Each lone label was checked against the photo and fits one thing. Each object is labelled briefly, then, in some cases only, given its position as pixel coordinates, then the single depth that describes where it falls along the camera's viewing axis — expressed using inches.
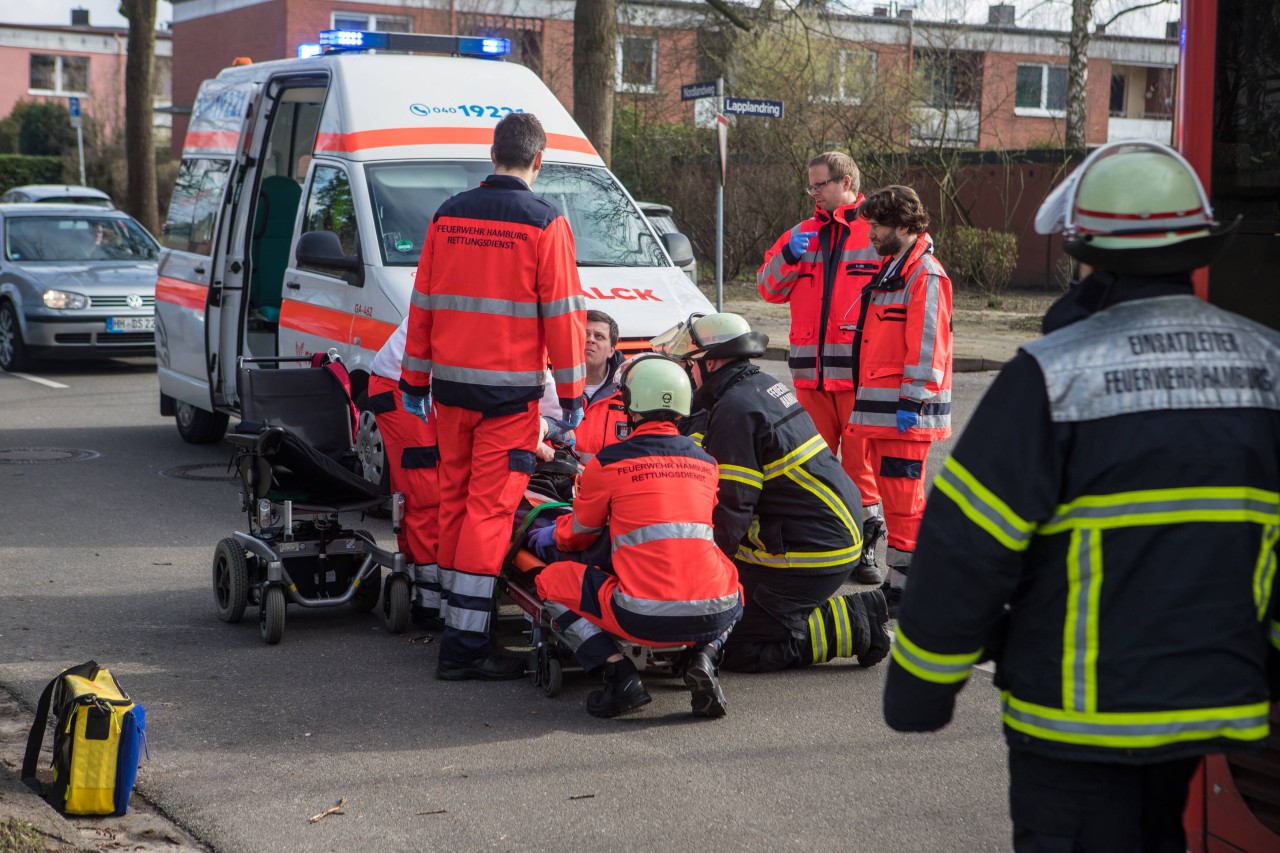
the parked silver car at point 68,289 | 610.5
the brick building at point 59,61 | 2223.2
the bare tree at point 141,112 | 957.8
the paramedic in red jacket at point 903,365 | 262.2
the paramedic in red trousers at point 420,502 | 259.9
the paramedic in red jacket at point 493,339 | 228.5
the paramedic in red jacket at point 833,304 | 291.1
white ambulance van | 346.6
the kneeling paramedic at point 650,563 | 205.8
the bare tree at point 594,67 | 602.9
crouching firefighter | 228.7
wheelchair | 248.5
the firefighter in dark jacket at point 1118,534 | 95.0
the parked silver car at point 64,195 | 952.3
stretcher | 215.9
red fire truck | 136.9
